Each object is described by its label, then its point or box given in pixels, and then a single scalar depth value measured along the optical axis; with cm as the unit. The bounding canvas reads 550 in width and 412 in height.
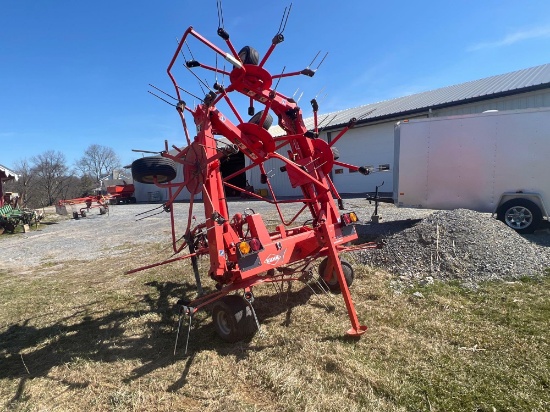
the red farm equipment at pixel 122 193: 3891
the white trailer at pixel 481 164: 796
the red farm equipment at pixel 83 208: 2213
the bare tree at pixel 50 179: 4647
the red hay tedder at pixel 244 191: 358
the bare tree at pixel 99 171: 7631
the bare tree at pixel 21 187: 3776
